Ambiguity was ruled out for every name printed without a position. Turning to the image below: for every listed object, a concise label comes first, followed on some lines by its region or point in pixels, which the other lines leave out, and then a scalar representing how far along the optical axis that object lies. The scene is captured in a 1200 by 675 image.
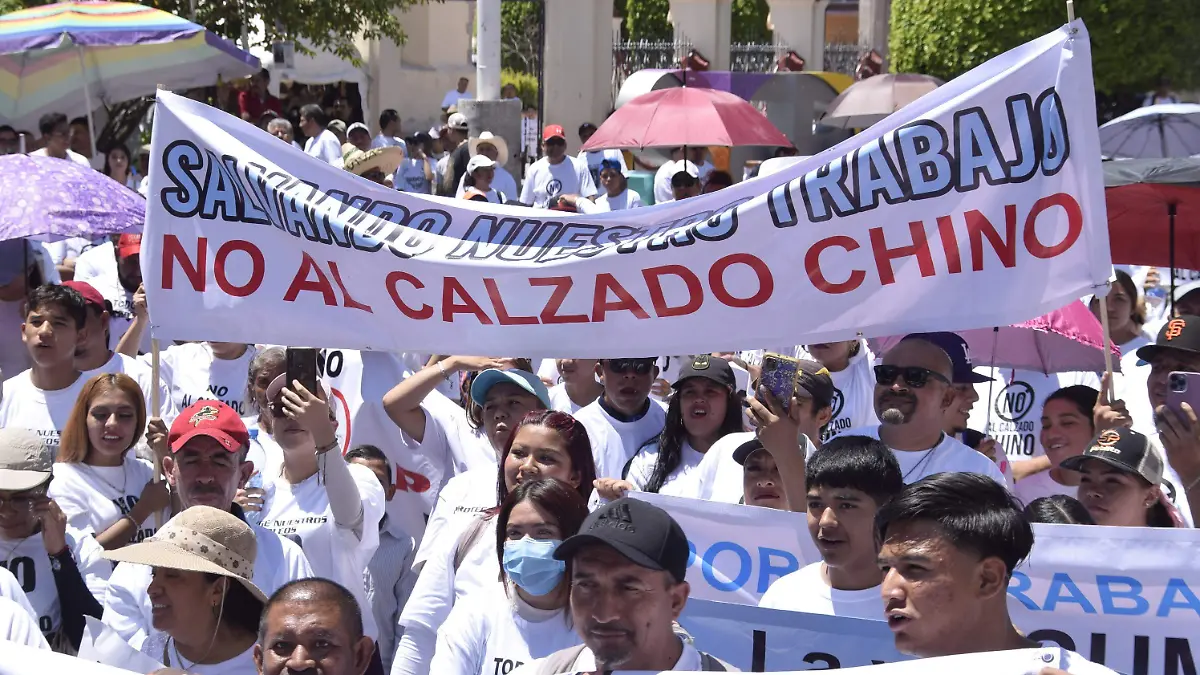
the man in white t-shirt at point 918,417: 5.45
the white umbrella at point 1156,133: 12.50
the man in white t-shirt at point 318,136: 18.72
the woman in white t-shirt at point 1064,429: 6.58
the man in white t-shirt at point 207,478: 5.07
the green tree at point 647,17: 55.69
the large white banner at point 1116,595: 4.58
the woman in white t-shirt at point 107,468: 6.02
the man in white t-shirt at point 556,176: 17.02
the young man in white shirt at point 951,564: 3.57
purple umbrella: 8.05
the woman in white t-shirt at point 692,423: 6.32
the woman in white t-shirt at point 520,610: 4.54
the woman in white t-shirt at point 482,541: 5.01
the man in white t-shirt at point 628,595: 3.81
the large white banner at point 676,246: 5.10
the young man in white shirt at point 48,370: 6.89
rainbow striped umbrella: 12.77
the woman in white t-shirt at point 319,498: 5.78
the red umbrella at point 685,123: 14.63
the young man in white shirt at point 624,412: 6.68
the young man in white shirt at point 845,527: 4.51
